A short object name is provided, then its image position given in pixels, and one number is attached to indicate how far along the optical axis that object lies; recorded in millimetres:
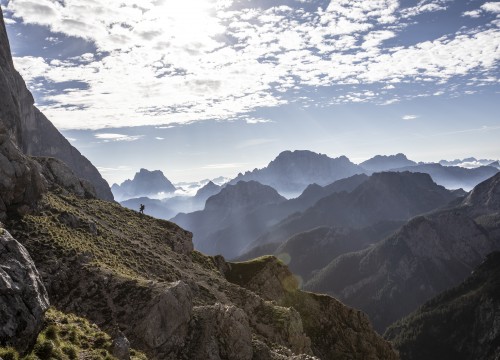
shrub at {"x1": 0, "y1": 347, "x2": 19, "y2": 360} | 23734
